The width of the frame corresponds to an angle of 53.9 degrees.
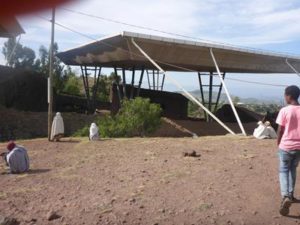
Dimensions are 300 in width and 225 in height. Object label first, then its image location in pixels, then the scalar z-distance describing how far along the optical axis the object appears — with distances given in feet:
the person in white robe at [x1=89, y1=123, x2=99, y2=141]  29.17
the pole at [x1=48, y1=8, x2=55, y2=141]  28.46
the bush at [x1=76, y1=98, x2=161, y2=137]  35.32
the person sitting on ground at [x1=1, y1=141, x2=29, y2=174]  18.99
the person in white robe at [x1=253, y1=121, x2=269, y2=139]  28.78
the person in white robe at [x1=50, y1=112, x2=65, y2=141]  29.38
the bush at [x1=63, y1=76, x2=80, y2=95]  76.18
